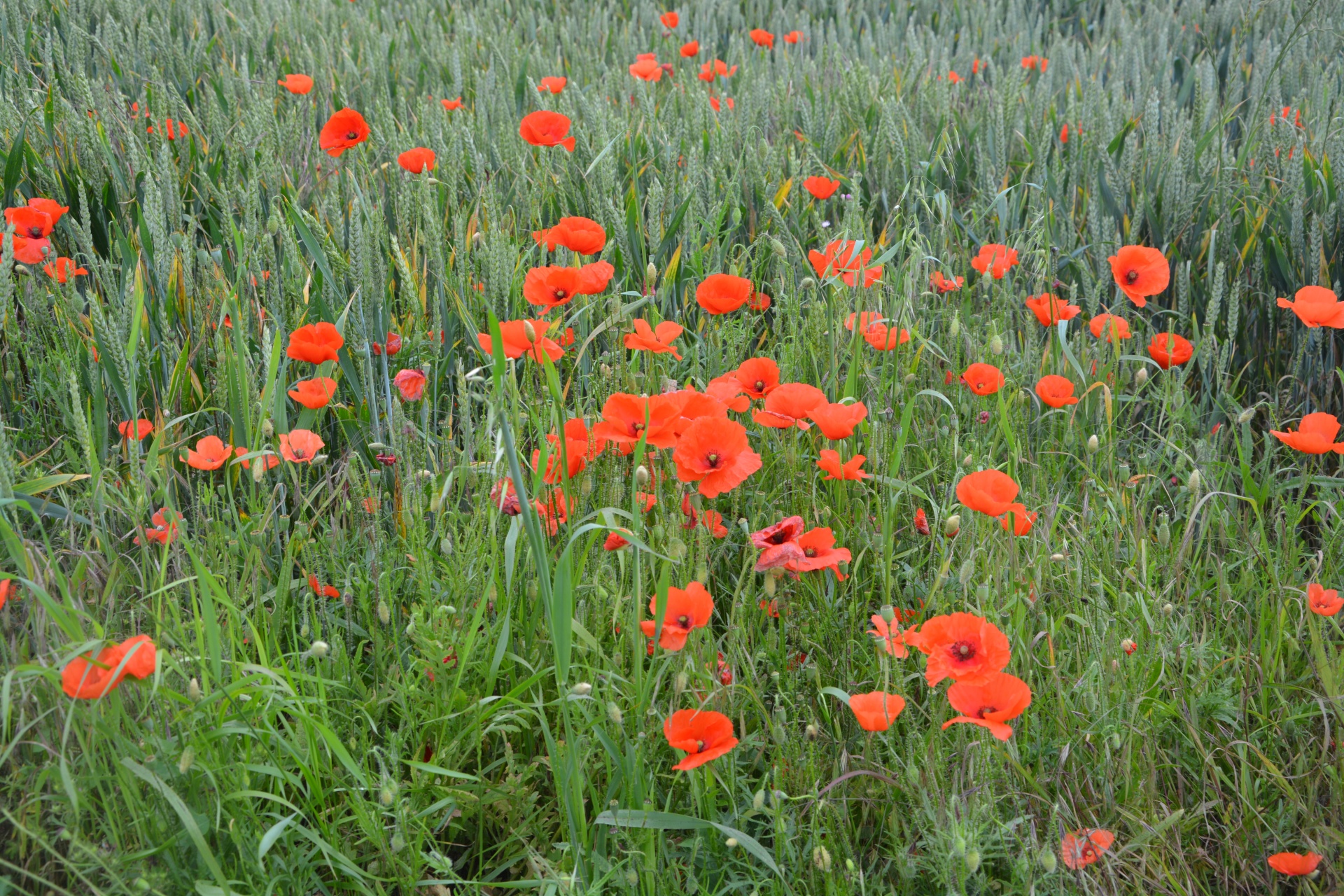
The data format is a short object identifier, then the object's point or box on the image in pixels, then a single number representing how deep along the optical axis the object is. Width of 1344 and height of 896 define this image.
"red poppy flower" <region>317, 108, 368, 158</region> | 2.09
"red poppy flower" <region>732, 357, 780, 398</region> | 1.54
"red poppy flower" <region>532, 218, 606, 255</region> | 1.67
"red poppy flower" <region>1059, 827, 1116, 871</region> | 1.09
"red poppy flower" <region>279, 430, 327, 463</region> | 1.49
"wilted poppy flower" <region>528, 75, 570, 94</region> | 2.87
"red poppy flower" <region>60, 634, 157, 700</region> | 0.94
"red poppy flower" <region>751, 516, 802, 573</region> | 1.18
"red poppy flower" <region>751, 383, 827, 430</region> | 1.38
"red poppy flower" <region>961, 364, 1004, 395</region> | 1.64
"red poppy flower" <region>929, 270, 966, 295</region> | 2.00
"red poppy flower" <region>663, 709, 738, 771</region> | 1.04
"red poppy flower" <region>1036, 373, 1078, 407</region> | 1.72
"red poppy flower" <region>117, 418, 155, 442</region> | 1.59
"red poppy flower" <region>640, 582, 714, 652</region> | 1.08
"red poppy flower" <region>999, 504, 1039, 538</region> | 1.34
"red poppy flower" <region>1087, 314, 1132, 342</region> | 1.83
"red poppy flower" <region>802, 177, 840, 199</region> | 2.21
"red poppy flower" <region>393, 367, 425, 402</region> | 1.56
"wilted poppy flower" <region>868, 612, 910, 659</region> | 1.13
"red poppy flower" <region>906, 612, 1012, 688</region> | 1.05
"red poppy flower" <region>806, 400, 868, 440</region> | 1.29
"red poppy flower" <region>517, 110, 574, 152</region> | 2.10
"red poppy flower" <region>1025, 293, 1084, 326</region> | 1.90
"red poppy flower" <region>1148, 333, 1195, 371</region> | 1.86
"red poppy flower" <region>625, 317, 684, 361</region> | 1.45
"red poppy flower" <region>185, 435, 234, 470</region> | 1.49
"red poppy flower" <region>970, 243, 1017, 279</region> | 1.95
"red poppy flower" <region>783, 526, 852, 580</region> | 1.17
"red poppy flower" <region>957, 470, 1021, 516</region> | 1.16
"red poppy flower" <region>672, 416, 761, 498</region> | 1.23
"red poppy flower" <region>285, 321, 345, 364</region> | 1.53
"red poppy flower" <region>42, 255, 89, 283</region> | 1.84
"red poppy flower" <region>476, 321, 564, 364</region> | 1.44
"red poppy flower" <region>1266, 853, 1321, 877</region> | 1.10
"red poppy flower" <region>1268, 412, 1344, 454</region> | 1.46
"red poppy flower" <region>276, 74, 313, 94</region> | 2.64
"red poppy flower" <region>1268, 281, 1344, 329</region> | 1.65
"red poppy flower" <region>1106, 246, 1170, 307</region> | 1.90
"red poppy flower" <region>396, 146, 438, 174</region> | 2.04
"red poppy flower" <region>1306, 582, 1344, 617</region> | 1.34
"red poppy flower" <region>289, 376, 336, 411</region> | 1.54
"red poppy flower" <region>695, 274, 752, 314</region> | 1.67
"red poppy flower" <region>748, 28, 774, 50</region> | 3.91
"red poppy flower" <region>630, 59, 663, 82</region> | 3.18
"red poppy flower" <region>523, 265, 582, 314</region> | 1.59
